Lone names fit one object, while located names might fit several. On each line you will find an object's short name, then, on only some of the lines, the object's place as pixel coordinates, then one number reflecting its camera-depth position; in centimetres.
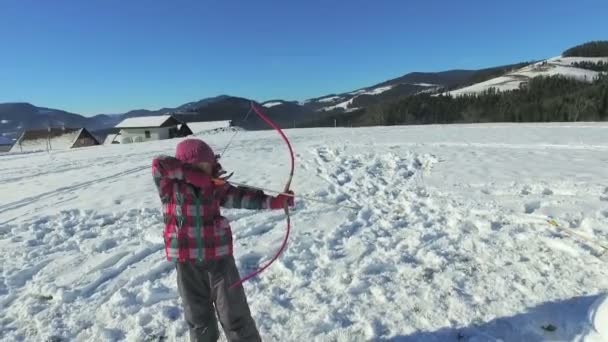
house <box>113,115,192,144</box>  6556
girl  321
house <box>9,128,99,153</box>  6222
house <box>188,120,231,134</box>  7005
